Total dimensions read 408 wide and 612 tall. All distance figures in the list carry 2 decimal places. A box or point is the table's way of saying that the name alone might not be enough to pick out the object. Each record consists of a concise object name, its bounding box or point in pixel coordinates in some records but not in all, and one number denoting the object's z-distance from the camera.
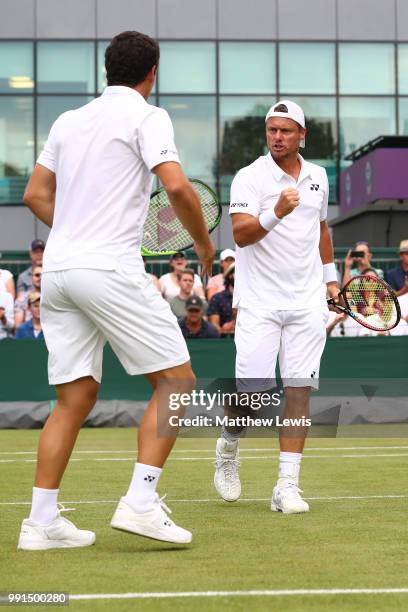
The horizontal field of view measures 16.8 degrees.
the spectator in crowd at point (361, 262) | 16.55
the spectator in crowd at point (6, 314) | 15.98
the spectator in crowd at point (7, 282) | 16.34
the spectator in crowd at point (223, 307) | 15.84
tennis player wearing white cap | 7.84
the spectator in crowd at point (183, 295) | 15.87
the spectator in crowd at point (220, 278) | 16.78
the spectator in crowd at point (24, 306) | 16.17
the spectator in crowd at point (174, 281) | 16.27
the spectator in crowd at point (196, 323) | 15.24
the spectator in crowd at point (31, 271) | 17.00
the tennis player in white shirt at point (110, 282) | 6.02
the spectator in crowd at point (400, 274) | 15.90
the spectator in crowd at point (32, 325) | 15.73
